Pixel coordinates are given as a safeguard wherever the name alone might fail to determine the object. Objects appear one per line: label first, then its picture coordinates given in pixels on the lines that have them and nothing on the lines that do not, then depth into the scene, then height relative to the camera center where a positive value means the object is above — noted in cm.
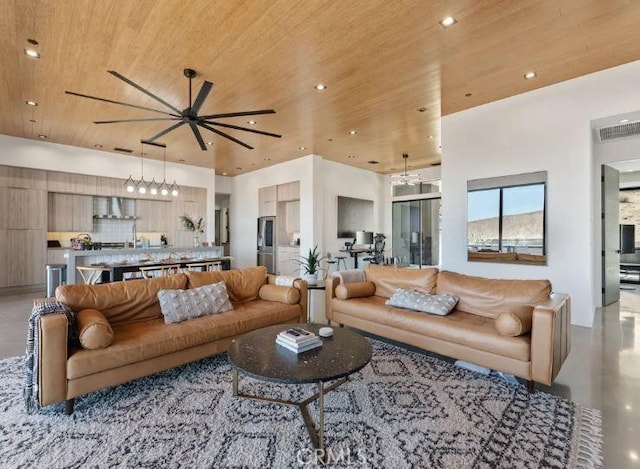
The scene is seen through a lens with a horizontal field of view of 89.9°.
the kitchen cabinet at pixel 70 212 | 734 +51
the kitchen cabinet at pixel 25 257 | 665 -49
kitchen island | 513 -47
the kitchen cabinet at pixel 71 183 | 711 +117
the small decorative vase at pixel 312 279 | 524 -78
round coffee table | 192 -84
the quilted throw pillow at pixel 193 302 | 303 -68
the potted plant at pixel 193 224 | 881 +27
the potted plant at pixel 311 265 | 565 -69
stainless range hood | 809 +66
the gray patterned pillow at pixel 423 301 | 333 -73
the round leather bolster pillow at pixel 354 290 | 408 -72
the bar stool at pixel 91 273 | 505 -66
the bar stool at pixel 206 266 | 594 -62
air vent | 454 +153
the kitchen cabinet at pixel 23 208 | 661 +54
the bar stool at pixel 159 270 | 528 -62
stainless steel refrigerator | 908 -24
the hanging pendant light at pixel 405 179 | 843 +156
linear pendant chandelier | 727 +133
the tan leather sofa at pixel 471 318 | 252 -84
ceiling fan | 322 +135
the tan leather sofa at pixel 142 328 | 220 -84
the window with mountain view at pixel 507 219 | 462 +24
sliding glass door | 950 +10
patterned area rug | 182 -126
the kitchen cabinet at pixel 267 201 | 907 +97
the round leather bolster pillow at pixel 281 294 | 377 -72
